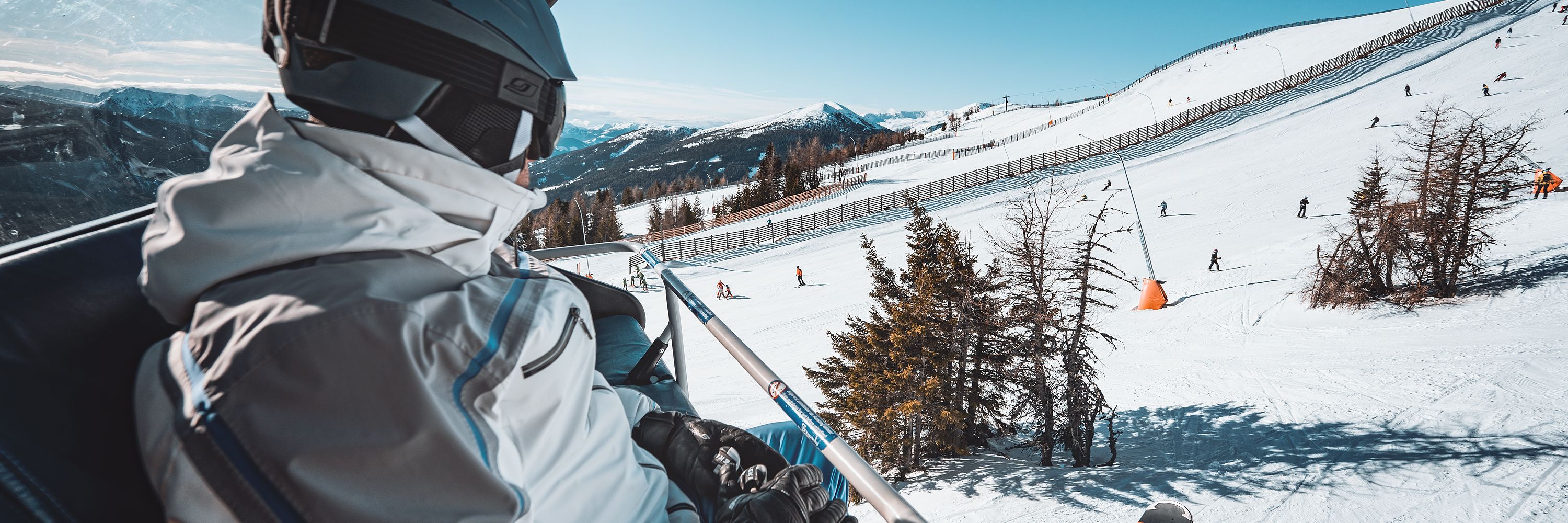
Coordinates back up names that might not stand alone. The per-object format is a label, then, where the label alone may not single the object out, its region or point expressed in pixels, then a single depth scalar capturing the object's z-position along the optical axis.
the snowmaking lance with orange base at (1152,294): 20.58
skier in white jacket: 0.89
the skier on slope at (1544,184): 22.86
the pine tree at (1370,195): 18.19
